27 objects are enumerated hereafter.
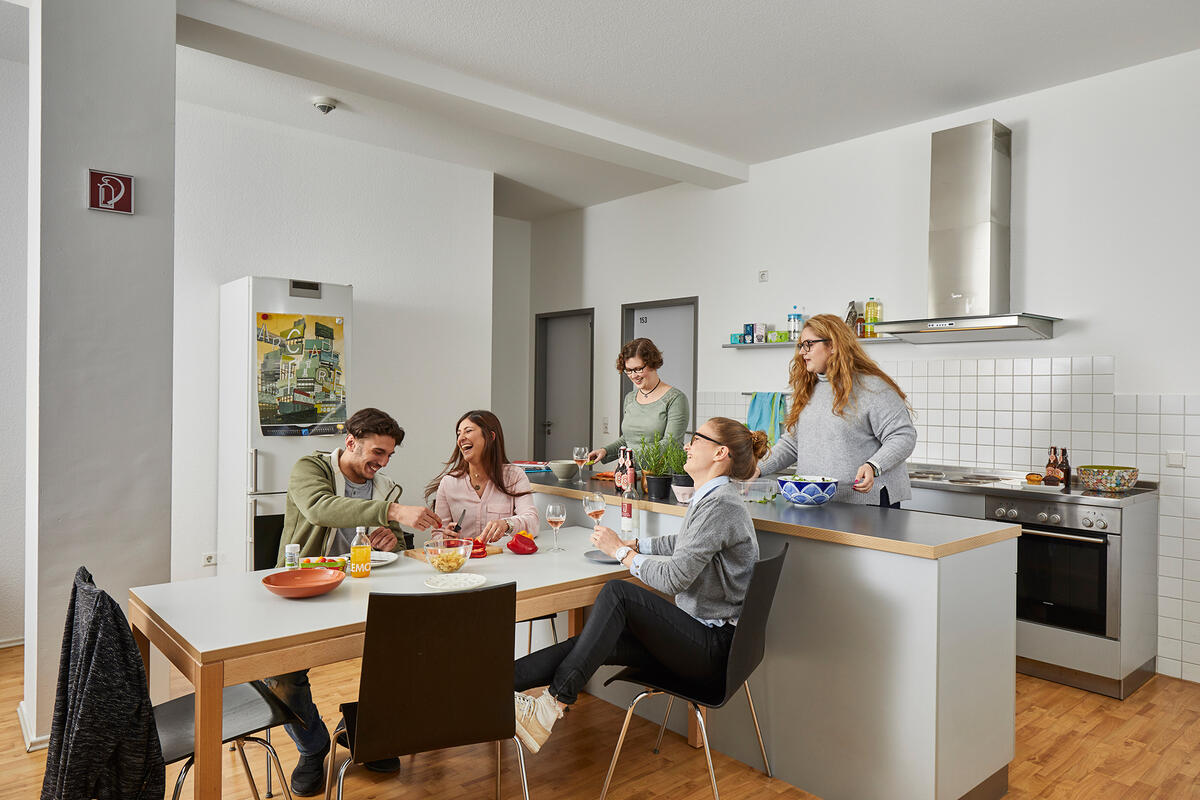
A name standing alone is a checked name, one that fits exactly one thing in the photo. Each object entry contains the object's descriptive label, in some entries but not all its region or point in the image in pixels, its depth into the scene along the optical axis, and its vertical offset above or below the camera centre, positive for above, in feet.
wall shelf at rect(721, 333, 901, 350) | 14.65 +1.08
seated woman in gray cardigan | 7.18 -2.02
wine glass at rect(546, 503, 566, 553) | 8.13 -1.26
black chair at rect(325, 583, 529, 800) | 5.56 -2.11
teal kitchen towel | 16.12 -0.36
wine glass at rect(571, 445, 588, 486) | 11.06 -0.89
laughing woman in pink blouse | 9.57 -1.17
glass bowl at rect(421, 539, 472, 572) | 7.57 -1.61
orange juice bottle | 7.57 -1.66
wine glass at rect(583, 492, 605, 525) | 8.45 -1.23
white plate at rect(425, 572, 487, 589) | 7.19 -1.78
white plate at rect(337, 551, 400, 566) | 8.04 -1.75
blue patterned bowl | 8.83 -1.07
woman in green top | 12.08 -0.13
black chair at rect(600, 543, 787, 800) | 6.86 -2.46
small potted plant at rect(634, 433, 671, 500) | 9.79 -0.96
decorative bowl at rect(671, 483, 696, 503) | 9.00 -1.14
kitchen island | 7.06 -2.54
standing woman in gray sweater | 9.14 -0.26
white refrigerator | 12.76 +0.02
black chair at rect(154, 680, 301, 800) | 6.03 -2.74
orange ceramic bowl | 6.67 -1.69
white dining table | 5.52 -1.83
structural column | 8.47 +0.82
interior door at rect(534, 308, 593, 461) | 21.52 +0.25
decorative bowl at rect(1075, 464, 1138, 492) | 11.18 -1.14
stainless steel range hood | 12.72 +2.70
